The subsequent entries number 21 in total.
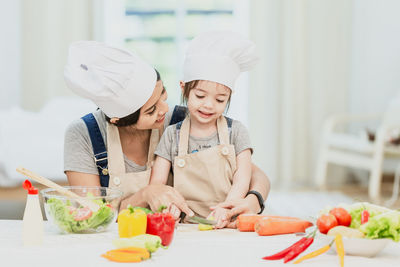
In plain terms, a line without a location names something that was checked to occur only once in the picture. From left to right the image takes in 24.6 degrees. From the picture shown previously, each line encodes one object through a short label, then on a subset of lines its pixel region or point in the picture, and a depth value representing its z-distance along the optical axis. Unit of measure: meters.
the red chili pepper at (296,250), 2.09
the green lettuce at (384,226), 2.09
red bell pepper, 2.19
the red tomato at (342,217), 2.17
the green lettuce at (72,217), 2.26
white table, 2.07
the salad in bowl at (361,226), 2.10
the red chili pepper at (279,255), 2.11
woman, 2.43
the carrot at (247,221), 2.38
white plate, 2.11
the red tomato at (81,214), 2.27
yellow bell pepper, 2.20
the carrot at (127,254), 2.06
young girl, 2.66
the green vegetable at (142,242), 2.10
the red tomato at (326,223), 2.16
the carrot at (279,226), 2.32
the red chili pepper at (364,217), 2.15
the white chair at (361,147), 6.05
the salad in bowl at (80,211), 2.26
